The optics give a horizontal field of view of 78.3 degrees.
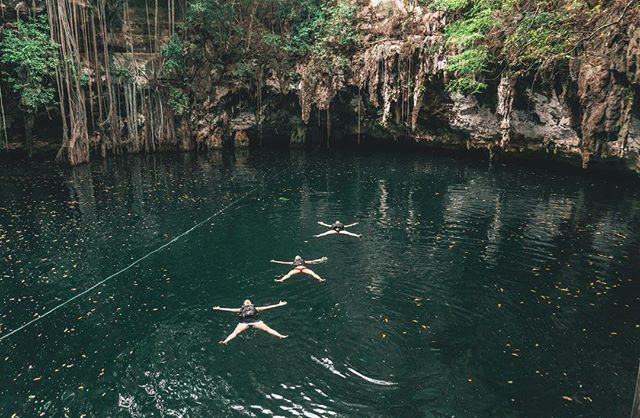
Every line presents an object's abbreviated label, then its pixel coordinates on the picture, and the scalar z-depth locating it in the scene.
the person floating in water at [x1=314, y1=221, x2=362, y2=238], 11.20
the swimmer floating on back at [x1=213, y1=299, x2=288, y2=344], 6.41
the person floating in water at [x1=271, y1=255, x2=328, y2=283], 8.45
